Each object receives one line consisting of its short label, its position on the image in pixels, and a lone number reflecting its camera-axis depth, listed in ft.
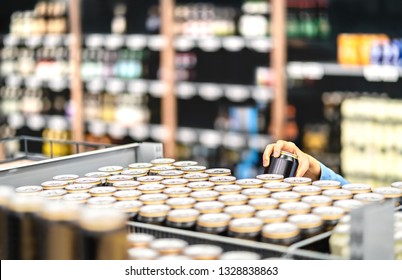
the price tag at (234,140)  17.81
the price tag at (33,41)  22.64
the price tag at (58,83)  22.00
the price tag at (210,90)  17.95
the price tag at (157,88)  19.24
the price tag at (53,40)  21.90
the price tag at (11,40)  23.29
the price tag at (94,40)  20.71
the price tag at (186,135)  18.89
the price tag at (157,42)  18.97
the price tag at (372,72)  14.90
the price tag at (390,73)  14.64
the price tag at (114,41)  20.17
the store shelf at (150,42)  17.07
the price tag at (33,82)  22.77
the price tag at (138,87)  19.88
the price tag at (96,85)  20.83
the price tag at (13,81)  23.70
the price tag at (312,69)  16.08
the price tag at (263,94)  16.85
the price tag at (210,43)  17.66
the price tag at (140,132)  20.17
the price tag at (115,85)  20.39
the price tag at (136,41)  19.51
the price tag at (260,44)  16.71
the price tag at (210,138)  18.37
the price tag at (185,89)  18.51
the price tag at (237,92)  17.38
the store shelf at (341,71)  14.79
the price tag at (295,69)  16.37
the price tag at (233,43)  17.11
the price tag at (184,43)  18.35
